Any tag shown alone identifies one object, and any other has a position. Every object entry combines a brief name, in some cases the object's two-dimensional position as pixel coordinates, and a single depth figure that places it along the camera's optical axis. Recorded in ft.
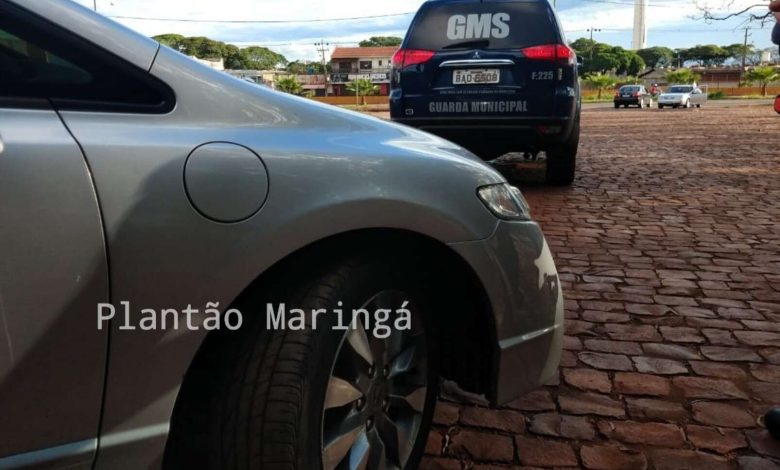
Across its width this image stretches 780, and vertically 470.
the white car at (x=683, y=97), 134.72
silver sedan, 4.04
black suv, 20.26
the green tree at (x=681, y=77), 236.02
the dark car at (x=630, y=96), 141.69
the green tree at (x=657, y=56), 473.67
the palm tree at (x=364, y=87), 226.99
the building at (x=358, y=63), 308.60
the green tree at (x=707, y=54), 442.91
